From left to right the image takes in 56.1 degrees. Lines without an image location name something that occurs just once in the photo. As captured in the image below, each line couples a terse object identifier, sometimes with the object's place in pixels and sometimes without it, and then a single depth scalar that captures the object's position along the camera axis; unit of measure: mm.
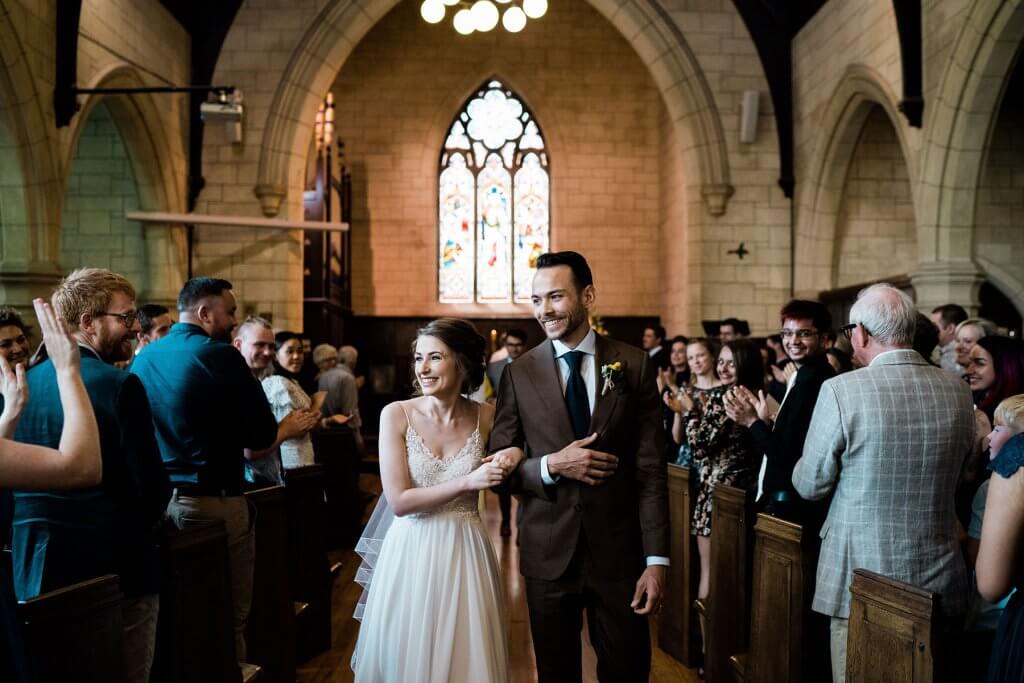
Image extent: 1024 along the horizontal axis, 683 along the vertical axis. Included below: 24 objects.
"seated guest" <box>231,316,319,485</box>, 3885
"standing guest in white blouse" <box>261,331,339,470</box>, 4914
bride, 2572
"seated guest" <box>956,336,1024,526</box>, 2953
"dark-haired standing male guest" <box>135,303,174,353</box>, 4588
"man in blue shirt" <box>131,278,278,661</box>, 3271
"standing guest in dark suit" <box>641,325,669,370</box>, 9016
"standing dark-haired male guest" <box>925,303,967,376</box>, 5312
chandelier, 8125
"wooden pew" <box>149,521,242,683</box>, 2715
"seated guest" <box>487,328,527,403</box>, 7418
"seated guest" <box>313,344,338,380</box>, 7629
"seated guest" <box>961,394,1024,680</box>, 2562
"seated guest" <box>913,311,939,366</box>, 3035
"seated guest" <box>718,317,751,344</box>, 7359
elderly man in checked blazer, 2496
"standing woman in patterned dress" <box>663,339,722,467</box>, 4828
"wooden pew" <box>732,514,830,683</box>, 2918
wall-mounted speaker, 10188
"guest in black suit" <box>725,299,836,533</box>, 3109
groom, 2381
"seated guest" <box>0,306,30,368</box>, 3717
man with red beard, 2309
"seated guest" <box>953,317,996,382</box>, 4059
